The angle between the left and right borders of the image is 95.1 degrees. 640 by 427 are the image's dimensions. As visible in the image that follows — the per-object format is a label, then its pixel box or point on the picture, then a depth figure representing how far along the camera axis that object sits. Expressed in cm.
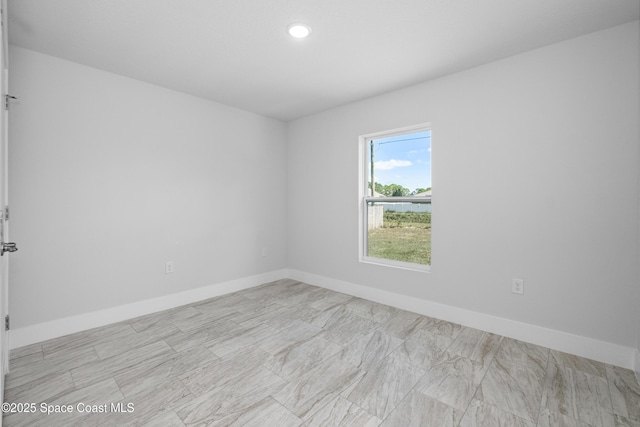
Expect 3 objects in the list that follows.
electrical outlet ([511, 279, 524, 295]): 248
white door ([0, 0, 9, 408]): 175
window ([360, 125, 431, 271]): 321
